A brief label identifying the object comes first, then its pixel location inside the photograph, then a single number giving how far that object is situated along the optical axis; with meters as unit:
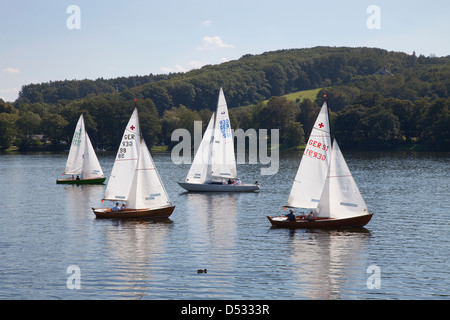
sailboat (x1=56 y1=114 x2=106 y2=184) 102.81
